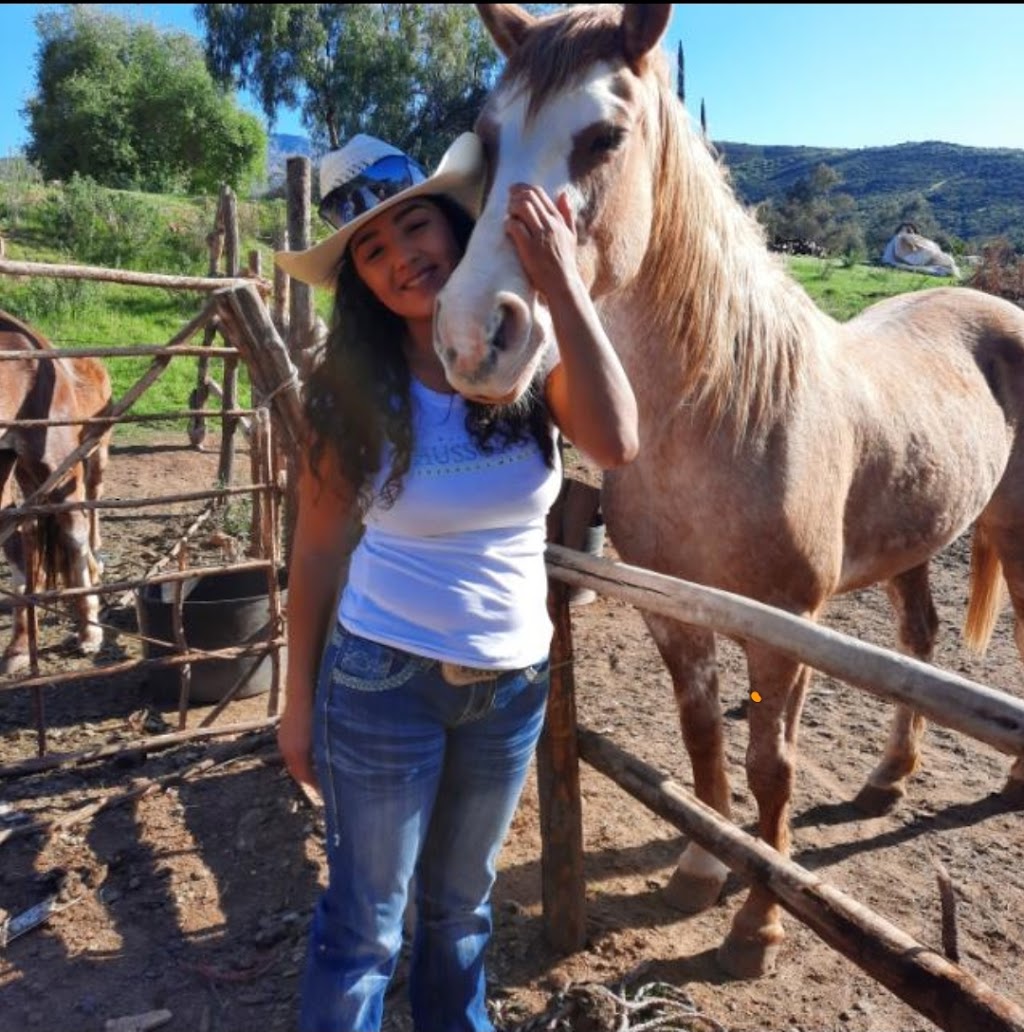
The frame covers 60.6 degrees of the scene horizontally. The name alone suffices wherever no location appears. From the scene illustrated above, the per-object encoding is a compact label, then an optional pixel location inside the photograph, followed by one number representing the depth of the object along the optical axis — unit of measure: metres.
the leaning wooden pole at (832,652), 1.16
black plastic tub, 4.45
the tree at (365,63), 28.64
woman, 1.52
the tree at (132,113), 28.88
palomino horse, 1.82
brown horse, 4.66
